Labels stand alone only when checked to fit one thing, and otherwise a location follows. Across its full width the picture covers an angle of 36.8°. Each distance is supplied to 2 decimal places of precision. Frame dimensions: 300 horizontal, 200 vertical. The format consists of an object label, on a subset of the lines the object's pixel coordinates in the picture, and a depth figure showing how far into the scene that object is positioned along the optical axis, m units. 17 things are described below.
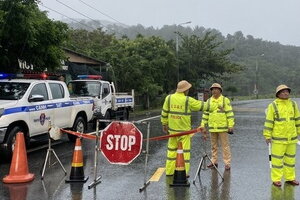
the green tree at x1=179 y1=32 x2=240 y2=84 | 51.12
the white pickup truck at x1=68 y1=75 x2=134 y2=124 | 18.12
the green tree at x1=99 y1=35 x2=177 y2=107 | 32.19
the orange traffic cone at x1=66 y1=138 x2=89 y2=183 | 8.34
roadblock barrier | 8.11
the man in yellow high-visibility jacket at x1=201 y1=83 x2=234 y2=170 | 9.43
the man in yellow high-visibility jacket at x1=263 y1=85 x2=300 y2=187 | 7.85
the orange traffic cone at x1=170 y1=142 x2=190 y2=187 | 7.89
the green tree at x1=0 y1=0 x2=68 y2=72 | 13.18
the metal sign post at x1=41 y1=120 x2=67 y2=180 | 8.61
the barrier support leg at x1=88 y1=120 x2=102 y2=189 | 7.98
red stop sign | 7.93
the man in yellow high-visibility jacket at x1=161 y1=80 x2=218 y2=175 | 8.27
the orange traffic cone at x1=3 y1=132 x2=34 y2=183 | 8.23
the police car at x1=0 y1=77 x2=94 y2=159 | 10.48
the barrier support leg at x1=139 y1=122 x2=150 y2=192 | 7.67
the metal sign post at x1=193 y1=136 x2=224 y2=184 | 8.30
